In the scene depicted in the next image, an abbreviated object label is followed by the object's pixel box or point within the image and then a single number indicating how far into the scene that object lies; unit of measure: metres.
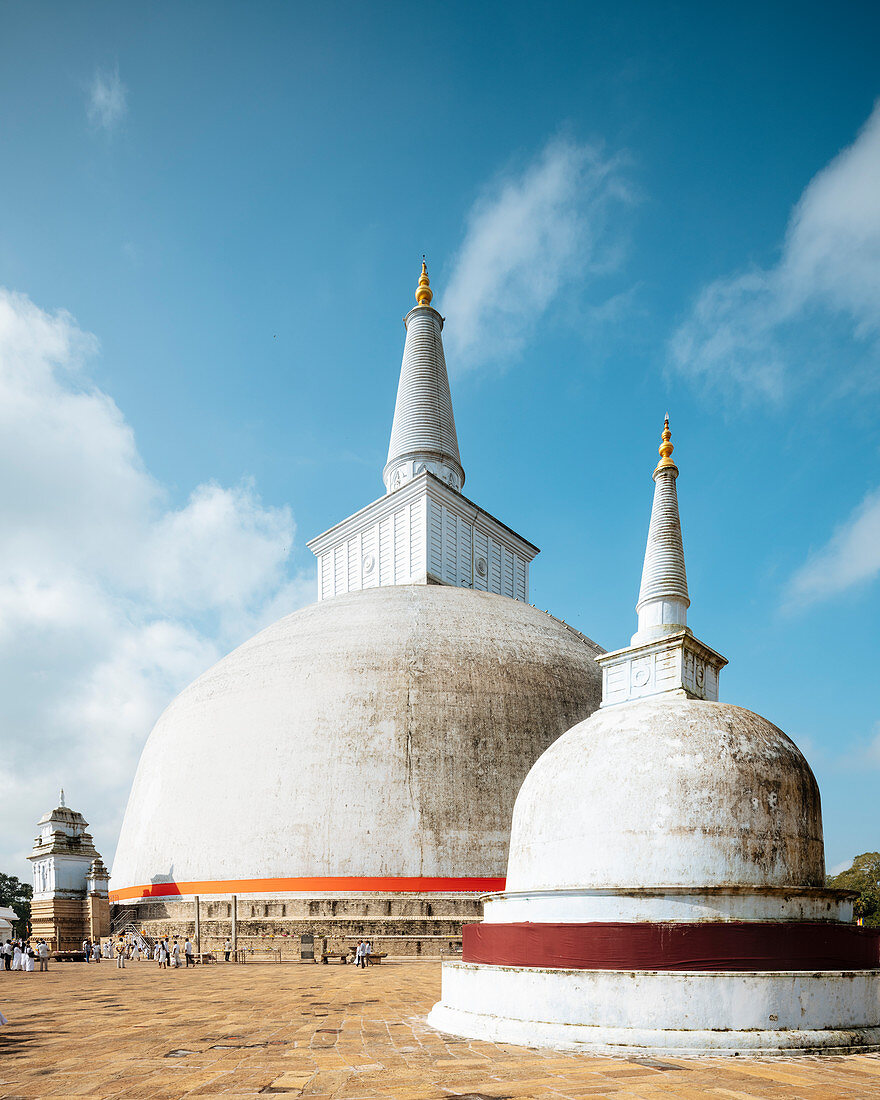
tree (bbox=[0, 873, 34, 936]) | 60.28
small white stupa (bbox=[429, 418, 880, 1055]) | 8.23
